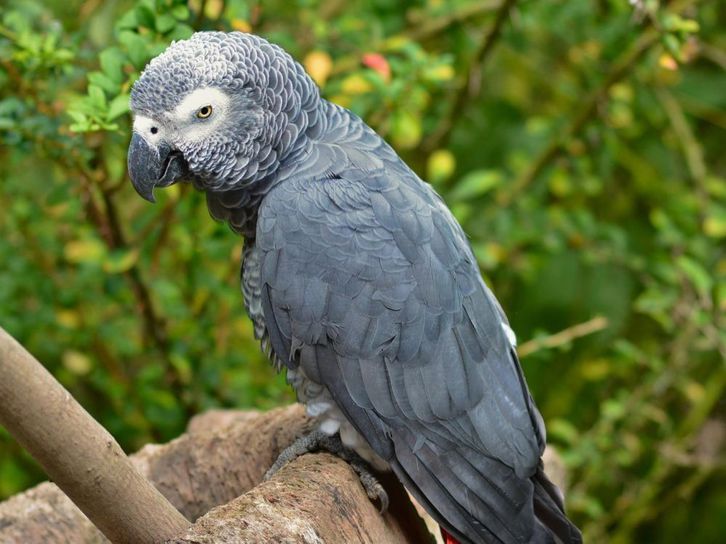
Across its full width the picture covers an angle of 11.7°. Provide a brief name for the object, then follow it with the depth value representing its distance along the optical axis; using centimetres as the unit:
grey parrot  163
